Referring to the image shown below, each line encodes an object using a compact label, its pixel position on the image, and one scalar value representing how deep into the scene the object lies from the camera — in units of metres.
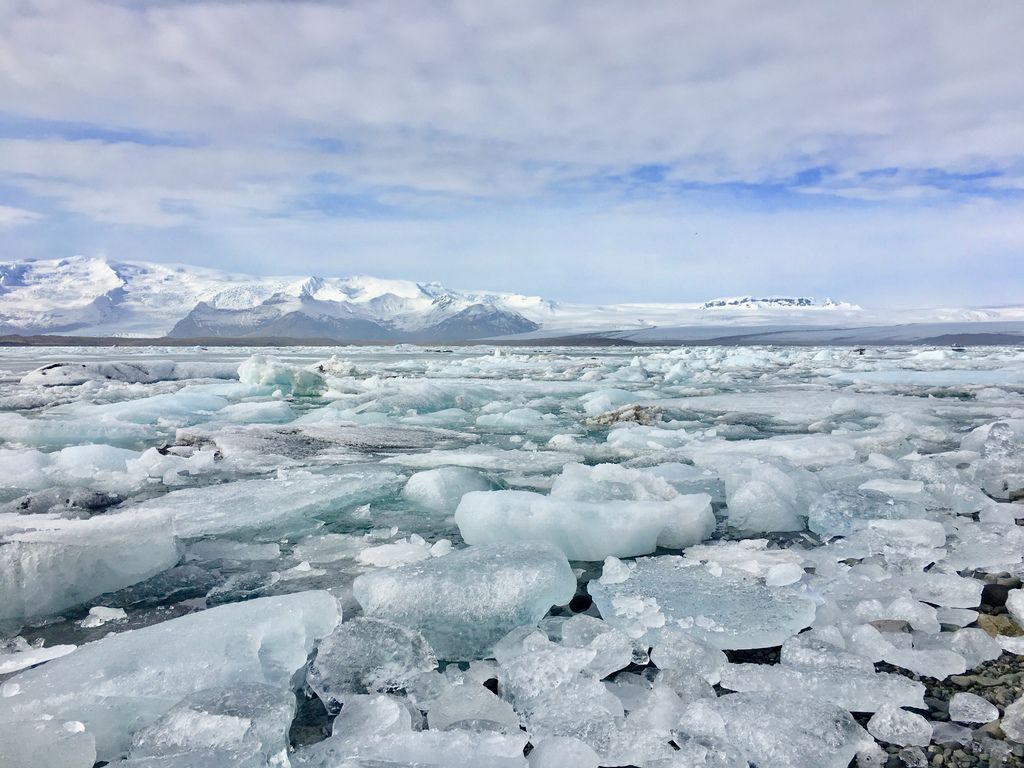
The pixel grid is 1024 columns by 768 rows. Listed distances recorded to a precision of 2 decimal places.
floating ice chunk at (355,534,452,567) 2.59
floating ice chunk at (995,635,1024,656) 1.80
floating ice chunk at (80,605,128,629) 2.07
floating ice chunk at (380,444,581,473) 4.54
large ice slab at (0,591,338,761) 1.45
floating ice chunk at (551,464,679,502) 3.14
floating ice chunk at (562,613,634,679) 1.75
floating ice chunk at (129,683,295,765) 1.30
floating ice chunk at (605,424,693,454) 5.37
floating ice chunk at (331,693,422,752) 1.41
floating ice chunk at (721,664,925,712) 1.55
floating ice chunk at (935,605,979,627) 2.01
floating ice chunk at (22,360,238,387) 13.30
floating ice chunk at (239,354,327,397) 12.11
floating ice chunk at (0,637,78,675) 1.74
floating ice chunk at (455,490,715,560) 2.69
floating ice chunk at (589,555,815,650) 1.91
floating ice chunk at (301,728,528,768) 1.29
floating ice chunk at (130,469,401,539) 3.08
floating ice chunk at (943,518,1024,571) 2.45
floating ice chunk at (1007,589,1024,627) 1.96
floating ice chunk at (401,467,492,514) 3.49
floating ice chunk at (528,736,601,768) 1.30
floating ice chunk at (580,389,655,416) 8.23
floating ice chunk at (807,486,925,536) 3.00
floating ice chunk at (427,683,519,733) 1.51
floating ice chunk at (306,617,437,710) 1.64
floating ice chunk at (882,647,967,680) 1.69
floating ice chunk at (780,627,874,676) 1.70
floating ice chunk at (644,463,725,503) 3.61
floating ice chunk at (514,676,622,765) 1.41
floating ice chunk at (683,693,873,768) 1.33
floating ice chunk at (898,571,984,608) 2.13
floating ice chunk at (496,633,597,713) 1.62
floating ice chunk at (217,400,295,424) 7.55
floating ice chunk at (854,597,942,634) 1.98
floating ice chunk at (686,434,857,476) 4.53
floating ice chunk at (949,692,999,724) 1.46
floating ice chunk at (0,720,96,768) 1.27
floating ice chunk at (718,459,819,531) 3.10
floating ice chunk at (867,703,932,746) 1.40
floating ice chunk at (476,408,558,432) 6.84
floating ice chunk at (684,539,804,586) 2.34
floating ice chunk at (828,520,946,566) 2.58
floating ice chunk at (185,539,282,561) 2.71
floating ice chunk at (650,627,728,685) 1.73
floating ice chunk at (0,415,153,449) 5.87
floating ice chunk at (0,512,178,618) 2.12
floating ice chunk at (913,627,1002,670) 1.76
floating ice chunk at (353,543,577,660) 1.93
